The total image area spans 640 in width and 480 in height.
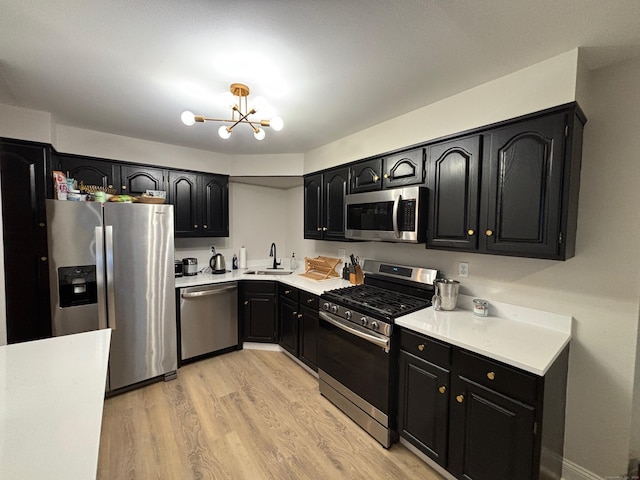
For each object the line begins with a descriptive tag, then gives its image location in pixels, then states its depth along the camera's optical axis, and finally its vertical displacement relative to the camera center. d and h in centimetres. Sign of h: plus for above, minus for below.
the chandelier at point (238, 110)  167 +74
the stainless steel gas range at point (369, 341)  192 -89
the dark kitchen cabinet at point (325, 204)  287 +26
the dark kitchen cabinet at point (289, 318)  297 -104
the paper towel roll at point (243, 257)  389 -46
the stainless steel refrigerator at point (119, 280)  225 -50
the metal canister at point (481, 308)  192 -56
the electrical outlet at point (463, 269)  211 -32
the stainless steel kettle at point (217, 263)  354 -50
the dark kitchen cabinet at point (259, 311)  326 -104
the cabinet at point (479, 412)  131 -101
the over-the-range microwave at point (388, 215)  205 +10
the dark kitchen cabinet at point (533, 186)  144 +25
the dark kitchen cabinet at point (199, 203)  326 +27
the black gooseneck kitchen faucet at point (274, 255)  408 -45
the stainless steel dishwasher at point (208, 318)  292 -105
